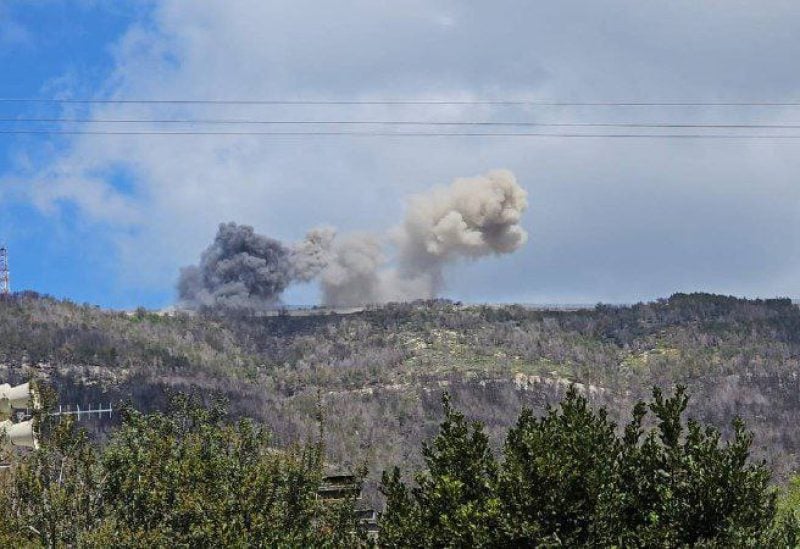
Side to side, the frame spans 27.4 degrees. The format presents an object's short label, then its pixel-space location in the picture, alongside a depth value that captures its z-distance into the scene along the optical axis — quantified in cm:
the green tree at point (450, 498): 4875
